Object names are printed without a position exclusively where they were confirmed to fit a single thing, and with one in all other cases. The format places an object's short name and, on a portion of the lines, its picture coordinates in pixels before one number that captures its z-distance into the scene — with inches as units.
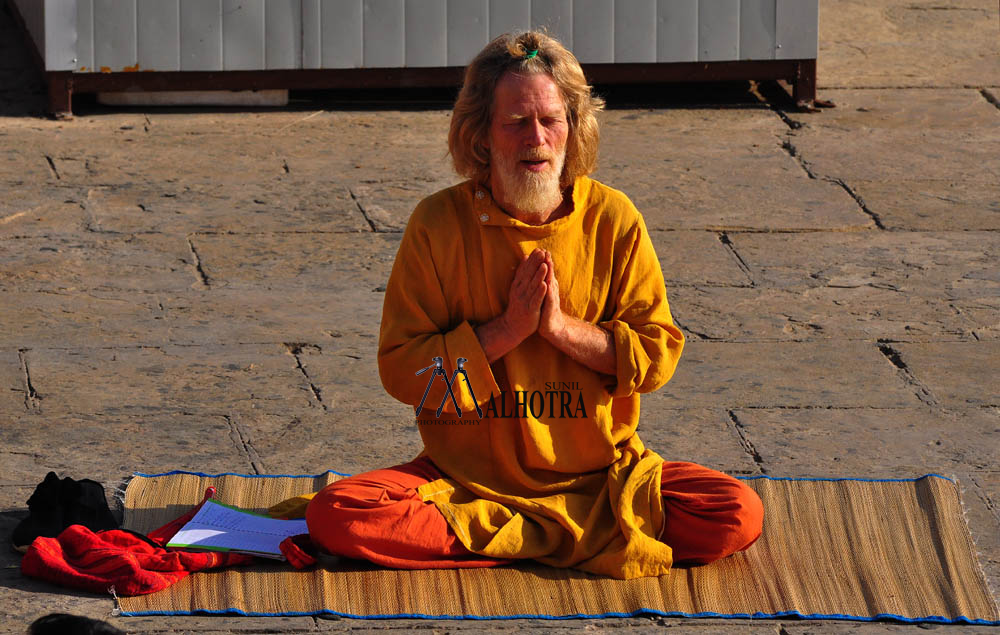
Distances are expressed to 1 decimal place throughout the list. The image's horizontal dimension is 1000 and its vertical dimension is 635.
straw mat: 312.8
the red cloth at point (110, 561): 314.0
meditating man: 318.7
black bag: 333.1
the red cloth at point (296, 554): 325.4
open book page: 327.3
